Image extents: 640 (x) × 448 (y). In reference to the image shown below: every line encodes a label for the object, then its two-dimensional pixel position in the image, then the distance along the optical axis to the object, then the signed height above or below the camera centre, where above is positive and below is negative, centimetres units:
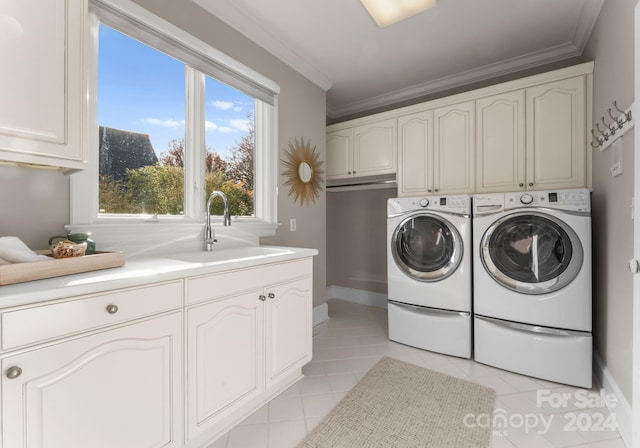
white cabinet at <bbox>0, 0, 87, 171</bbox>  96 +51
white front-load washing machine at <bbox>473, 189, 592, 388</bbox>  178 -40
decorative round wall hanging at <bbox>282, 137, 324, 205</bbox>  262 +51
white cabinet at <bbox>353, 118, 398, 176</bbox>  285 +79
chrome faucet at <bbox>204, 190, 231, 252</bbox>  184 -1
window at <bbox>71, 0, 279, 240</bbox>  150 +63
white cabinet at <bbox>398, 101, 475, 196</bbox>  247 +67
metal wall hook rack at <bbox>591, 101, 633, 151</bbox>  137 +53
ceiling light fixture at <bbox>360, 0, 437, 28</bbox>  192 +150
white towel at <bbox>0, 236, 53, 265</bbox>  96 -10
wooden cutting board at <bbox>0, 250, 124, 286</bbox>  88 -15
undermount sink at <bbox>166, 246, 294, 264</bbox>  159 -19
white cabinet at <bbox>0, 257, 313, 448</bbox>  81 -51
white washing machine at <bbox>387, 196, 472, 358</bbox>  218 -40
